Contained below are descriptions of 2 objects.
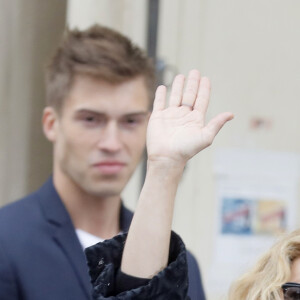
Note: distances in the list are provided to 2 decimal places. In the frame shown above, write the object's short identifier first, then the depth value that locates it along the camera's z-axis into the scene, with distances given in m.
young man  5.02
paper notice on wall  8.73
